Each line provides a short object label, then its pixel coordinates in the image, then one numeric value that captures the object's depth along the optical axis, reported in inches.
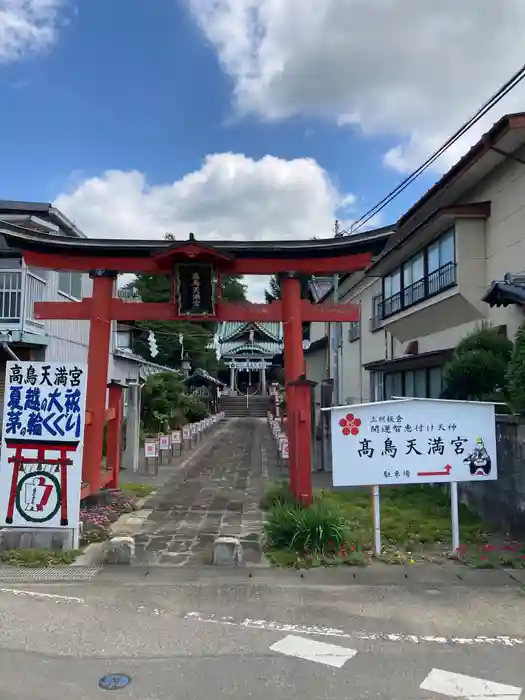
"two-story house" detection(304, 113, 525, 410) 430.6
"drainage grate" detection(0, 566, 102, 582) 269.9
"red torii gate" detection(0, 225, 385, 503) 425.1
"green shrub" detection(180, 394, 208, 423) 1045.6
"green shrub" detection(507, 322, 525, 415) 302.8
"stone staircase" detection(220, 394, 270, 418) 1740.9
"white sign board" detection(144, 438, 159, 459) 605.3
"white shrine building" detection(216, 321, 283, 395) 1968.5
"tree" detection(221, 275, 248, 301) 2240.4
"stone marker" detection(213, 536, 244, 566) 287.5
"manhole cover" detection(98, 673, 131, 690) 168.2
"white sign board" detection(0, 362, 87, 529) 313.0
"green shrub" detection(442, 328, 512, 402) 398.3
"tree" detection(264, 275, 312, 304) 2475.1
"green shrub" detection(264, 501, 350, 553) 301.4
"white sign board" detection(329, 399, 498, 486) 304.3
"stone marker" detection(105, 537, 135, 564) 289.9
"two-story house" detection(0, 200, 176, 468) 565.3
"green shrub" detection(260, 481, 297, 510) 399.9
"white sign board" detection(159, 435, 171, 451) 693.0
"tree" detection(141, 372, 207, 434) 907.4
